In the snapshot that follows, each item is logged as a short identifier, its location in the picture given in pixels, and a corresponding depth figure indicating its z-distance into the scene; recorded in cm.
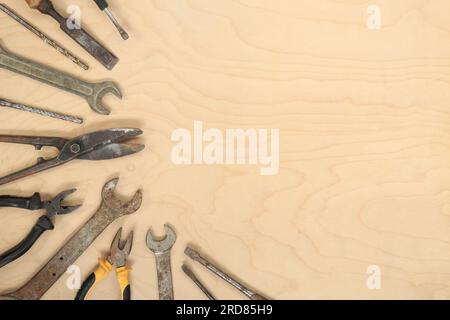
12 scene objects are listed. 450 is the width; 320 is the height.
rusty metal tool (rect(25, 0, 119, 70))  107
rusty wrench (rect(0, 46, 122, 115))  110
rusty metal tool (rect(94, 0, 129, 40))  107
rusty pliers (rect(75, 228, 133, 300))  116
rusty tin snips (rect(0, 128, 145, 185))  110
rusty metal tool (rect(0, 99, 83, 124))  112
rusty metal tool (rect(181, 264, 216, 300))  119
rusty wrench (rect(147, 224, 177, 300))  118
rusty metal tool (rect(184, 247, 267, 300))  118
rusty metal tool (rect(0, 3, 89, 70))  109
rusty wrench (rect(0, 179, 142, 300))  116
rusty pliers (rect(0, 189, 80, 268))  111
